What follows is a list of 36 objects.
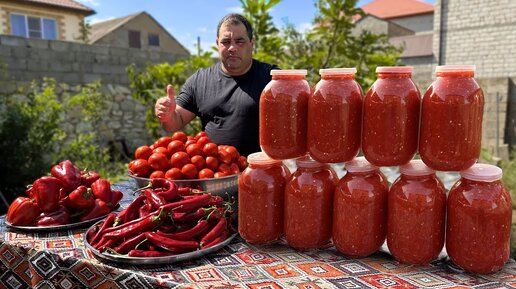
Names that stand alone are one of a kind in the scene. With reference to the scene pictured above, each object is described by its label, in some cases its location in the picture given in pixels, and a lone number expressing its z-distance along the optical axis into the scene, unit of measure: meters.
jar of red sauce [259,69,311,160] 1.57
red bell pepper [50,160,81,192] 2.12
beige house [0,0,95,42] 17.78
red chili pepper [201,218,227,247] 1.68
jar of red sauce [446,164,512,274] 1.34
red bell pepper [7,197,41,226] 1.97
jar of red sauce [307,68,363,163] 1.48
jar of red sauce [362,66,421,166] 1.40
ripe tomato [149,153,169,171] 2.13
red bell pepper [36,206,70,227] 1.95
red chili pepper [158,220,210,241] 1.64
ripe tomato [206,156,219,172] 2.14
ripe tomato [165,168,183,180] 2.07
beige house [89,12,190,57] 24.47
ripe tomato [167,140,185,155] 2.22
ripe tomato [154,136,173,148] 2.34
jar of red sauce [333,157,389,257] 1.48
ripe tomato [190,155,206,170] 2.13
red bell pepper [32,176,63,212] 1.99
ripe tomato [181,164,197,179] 2.08
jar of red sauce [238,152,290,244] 1.65
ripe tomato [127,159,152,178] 2.14
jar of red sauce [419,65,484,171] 1.32
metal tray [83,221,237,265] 1.52
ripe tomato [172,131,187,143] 2.37
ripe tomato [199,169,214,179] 2.07
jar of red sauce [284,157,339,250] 1.57
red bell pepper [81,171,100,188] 2.24
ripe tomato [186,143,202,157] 2.18
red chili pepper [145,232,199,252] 1.59
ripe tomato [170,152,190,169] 2.13
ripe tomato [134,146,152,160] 2.24
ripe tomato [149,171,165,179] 2.08
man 2.87
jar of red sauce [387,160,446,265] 1.40
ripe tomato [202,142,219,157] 2.18
